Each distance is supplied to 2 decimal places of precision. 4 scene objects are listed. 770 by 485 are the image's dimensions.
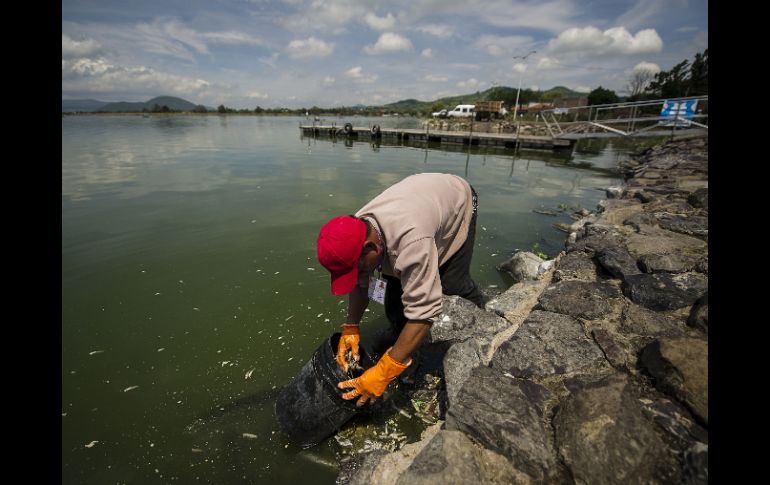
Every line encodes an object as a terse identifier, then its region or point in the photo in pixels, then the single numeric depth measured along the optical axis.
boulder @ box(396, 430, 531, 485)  1.62
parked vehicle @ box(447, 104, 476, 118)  52.37
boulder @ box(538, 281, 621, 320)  2.76
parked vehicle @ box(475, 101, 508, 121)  42.19
